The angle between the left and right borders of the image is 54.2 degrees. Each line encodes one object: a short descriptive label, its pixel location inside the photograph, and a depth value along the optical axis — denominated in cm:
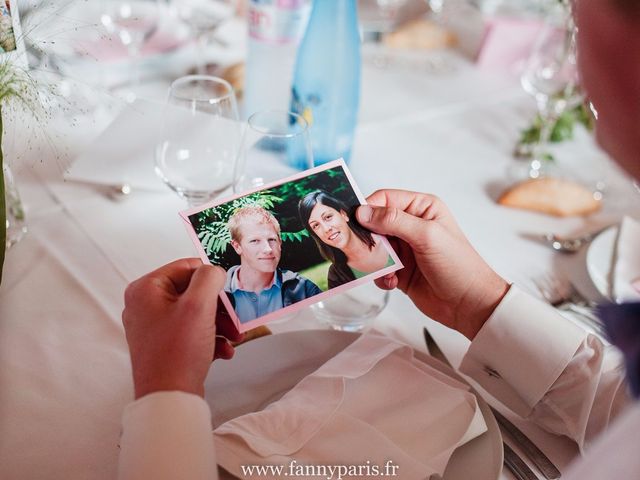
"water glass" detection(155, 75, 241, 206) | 92
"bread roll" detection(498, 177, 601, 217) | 120
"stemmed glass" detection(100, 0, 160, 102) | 136
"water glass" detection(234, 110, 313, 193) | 82
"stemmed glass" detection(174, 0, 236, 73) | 148
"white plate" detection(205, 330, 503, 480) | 67
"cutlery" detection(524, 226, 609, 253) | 111
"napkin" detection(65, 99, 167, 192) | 112
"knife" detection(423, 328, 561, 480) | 72
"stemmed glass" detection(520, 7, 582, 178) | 134
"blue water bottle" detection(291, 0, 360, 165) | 118
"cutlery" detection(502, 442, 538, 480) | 71
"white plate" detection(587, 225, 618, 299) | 99
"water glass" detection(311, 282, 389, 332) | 91
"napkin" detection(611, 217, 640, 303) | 97
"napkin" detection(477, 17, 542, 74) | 169
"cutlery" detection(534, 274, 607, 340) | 94
